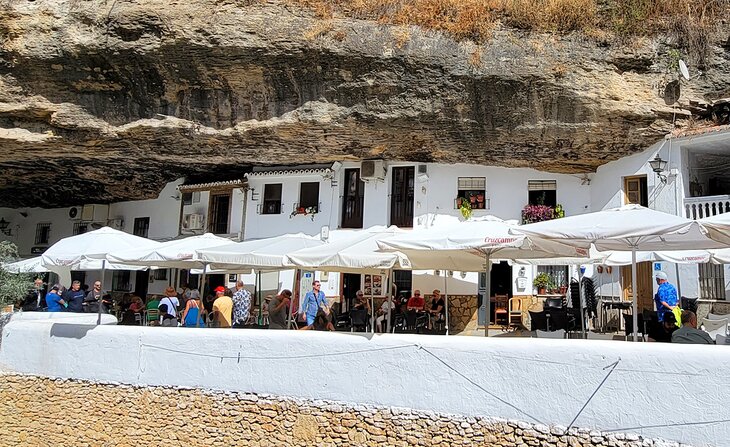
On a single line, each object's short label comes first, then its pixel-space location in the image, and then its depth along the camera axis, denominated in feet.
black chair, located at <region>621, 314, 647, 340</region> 35.17
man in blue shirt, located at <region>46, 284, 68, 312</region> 44.91
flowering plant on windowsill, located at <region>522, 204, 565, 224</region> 51.49
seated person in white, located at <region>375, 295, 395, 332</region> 45.52
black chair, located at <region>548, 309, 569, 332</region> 34.14
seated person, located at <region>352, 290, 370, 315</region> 45.14
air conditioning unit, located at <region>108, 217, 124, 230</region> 77.56
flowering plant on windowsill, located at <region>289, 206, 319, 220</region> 60.85
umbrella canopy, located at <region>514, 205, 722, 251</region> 23.76
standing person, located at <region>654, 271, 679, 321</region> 33.45
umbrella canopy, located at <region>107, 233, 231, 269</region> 38.19
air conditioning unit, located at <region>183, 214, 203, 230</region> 67.67
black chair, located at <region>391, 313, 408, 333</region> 41.28
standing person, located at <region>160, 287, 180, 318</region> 44.19
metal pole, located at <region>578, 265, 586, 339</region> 34.83
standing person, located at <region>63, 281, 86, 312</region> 46.35
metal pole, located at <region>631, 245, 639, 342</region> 24.74
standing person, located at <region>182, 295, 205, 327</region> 37.35
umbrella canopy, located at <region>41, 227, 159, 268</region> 38.88
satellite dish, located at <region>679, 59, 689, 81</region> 42.76
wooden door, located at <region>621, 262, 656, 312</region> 45.06
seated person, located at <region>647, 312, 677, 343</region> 28.09
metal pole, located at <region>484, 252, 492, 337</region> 28.91
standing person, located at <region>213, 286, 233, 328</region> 35.76
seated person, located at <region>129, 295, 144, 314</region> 55.15
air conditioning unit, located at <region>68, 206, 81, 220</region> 81.35
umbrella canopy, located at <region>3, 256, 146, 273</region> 43.61
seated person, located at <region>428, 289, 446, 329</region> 47.44
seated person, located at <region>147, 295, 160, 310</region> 49.80
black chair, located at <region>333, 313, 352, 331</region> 41.89
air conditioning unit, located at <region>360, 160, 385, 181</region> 57.11
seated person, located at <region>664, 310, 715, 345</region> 23.89
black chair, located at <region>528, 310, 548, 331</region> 35.70
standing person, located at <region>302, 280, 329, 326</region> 40.45
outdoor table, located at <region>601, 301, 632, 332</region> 40.56
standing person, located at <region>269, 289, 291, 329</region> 38.62
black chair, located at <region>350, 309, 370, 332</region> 40.50
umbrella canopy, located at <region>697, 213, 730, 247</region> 23.15
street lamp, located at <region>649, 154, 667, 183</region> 44.39
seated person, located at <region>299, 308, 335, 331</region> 38.78
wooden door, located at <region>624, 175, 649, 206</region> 47.77
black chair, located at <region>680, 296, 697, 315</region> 38.57
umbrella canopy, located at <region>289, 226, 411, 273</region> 30.50
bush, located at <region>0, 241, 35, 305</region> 40.91
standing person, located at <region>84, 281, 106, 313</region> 51.11
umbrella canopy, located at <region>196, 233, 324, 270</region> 37.17
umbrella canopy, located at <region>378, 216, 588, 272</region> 27.96
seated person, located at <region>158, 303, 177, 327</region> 39.47
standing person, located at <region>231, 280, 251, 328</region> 40.63
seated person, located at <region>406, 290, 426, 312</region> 49.90
